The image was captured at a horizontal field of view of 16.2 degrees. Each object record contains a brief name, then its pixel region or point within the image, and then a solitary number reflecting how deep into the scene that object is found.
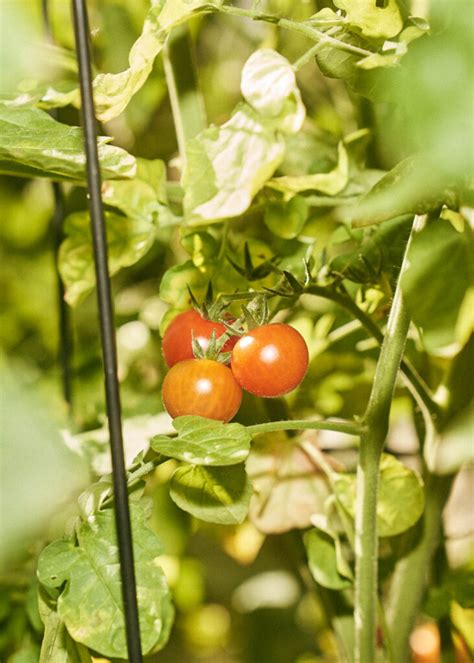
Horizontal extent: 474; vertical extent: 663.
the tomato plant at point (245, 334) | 0.57
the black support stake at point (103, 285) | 0.52
